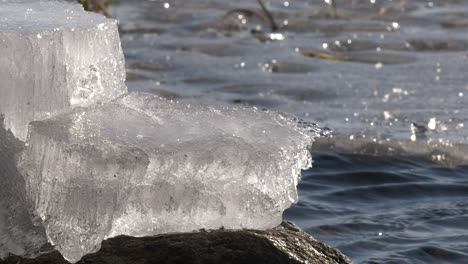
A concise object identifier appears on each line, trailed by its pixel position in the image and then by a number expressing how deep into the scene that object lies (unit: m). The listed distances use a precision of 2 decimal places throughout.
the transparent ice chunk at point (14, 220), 6.13
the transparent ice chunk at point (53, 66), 6.09
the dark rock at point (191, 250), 6.27
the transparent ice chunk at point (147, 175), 5.84
